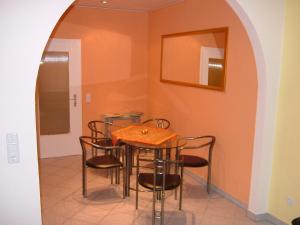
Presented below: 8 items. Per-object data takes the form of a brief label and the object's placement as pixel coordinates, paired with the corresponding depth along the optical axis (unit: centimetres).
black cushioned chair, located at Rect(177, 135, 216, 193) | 388
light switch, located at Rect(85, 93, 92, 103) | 563
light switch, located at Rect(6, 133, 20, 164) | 218
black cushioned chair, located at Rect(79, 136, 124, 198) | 377
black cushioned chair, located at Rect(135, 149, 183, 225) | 305
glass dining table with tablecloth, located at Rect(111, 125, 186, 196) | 351
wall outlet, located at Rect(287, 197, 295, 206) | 310
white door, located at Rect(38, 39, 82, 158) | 533
